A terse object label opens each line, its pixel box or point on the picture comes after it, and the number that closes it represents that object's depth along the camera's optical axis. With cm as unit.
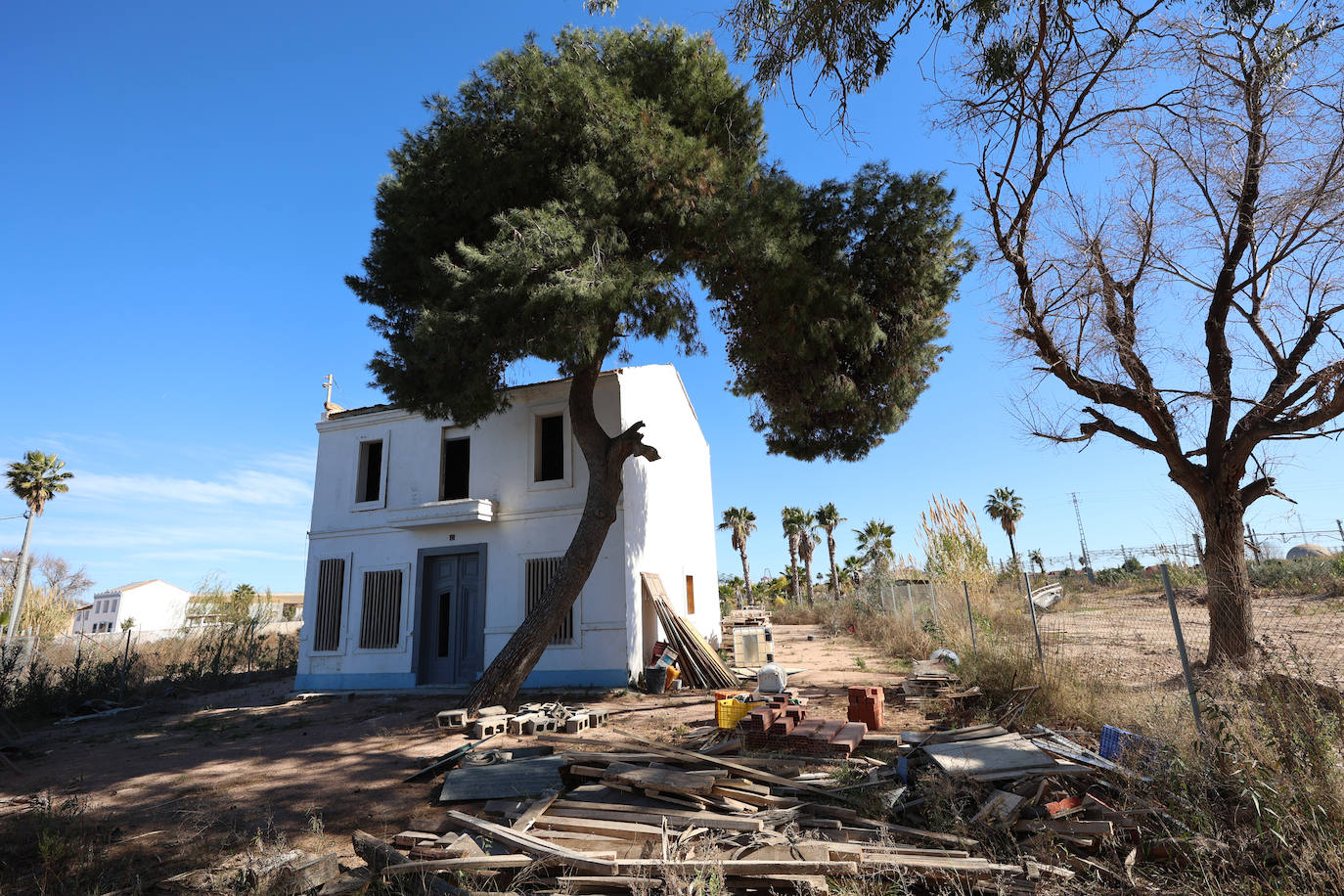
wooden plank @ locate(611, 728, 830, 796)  566
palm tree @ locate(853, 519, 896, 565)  4072
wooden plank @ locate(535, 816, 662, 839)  477
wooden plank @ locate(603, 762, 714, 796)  540
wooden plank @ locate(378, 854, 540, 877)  432
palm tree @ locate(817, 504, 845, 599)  4250
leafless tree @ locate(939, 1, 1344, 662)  807
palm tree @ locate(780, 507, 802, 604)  4319
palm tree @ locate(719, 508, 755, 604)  4362
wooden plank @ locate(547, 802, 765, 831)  483
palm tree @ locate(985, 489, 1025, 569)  4428
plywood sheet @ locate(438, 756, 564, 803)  601
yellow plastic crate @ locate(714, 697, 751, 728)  836
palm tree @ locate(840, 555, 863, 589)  4143
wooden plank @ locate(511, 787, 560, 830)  513
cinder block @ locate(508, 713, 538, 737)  938
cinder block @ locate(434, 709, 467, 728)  980
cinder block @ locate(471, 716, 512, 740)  914
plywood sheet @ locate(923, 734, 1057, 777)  527
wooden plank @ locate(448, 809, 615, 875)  424
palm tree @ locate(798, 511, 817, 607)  4309
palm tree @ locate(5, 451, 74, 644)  3023
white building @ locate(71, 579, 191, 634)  6334
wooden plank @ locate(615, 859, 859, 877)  400
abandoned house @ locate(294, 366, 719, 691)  1348
